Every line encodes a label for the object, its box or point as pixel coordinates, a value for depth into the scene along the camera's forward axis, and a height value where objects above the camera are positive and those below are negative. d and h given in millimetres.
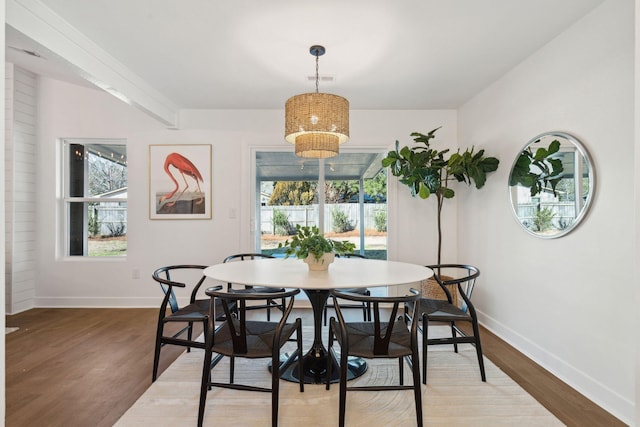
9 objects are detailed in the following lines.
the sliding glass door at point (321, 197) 4336 +204
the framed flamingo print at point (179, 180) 4164 +405
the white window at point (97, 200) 4273 +170
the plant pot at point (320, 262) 2410 -343
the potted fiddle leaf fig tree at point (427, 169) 3511 +461
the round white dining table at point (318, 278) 2025 -407
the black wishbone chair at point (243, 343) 1755 -708
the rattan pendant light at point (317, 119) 2463 +680
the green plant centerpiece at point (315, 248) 2392 -248
